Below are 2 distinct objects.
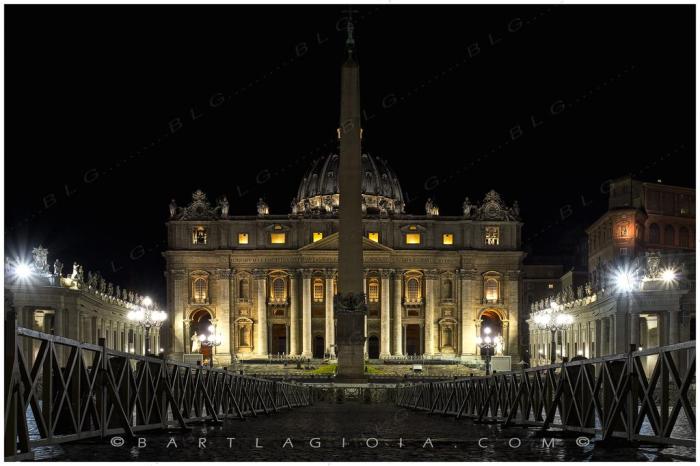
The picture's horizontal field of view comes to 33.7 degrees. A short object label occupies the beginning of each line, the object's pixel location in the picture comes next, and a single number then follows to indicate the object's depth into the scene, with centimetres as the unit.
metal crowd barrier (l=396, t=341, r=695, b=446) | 1427
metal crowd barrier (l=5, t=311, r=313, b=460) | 1198
